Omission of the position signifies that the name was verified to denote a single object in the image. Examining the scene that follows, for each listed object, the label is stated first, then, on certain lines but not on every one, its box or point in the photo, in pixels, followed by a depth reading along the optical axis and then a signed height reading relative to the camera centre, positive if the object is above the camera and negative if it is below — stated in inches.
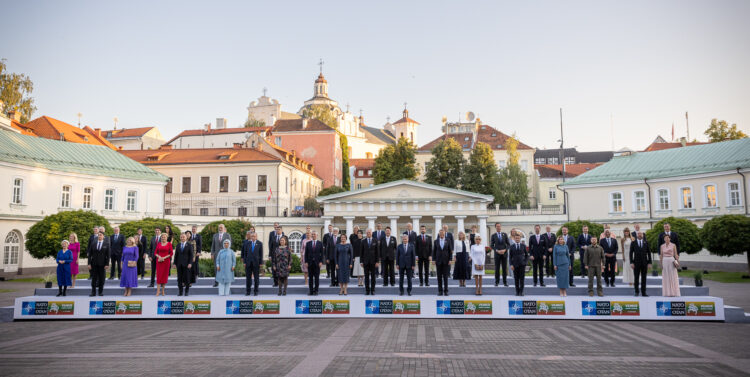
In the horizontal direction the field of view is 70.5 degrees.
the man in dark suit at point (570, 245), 703.1 -5.4
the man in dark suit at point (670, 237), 626.8 +4.1
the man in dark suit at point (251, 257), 642.8 -16.0
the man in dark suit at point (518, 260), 624.7 -21.6
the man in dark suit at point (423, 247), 666.8 -5.7
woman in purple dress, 649.0 -28.4
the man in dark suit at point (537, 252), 697.0 -13.8
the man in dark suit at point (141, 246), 739.5 -1.9
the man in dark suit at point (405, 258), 642.8 -18.8
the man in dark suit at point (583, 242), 719.7 -1.2
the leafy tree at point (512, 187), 2322.8 +237.9
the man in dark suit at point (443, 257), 640.4 -18.0
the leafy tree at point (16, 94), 2108.8 +613.8
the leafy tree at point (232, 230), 1514.5 +39.9
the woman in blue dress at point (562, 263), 609.3 -25.2
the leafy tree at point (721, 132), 1905.8 +391.1
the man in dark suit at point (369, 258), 643.5 -18.5
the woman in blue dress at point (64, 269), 653.3 -29.3
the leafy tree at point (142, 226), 1362.0 +47.9
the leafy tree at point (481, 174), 2345.2 +301.8
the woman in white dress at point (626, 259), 685.9 -24.7
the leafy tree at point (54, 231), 1186.6 +32.0
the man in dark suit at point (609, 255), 670.5 -17.8
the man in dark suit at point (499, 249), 681.0 -9.3
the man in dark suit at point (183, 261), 635.5 -19.8
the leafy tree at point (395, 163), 2503.7 +379.4
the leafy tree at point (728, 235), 1090.7 +10.1
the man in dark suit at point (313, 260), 640.4 -20.4
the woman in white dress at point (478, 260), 629.9 -21.9
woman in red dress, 628.7 -18.4
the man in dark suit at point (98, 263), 646.5 -21.9
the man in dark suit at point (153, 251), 693.3 -8.4
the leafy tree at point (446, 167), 2399.1 +340.8
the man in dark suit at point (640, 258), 619.2 -20.3
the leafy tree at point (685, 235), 1269.7 +12.7
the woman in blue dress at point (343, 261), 639.1 -22.2
